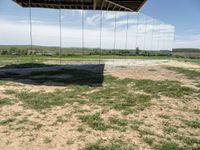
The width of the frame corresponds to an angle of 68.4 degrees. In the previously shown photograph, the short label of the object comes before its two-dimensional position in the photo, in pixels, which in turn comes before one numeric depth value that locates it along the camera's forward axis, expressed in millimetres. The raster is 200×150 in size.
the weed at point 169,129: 2979
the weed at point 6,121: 3083
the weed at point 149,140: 2630
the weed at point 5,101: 3927
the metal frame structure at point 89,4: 10129
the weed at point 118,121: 3158
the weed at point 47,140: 2583
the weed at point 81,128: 2914
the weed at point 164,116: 3499
